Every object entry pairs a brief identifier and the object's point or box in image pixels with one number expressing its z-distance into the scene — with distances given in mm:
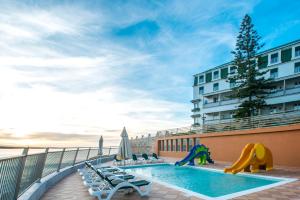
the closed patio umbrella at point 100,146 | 15914
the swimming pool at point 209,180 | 8518
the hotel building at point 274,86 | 29297
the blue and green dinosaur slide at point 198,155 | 16750
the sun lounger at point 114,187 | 6582
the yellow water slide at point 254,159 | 12289
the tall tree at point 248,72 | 25641
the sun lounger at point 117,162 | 17798
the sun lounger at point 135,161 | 18702
